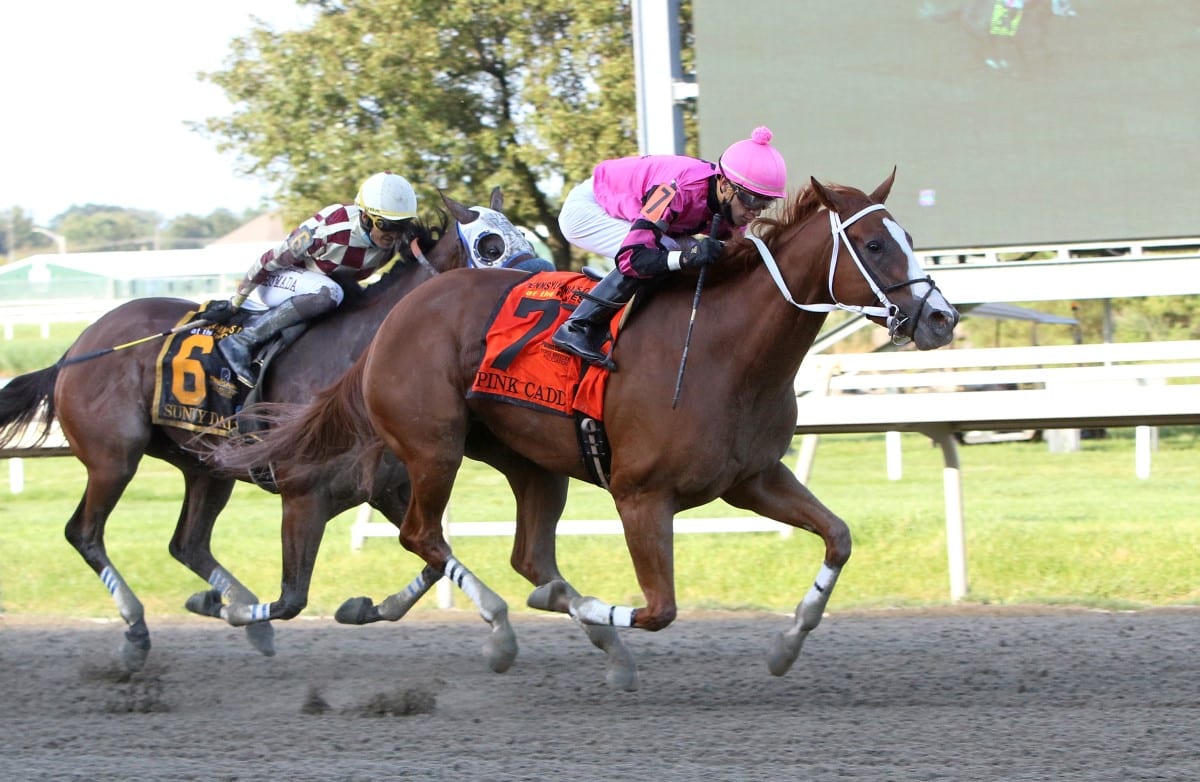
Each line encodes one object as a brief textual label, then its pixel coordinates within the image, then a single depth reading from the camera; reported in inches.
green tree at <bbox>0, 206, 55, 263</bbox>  6555.1
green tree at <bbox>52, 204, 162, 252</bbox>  6097.4
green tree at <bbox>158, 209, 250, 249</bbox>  6121.6
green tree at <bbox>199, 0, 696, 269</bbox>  1336.1
